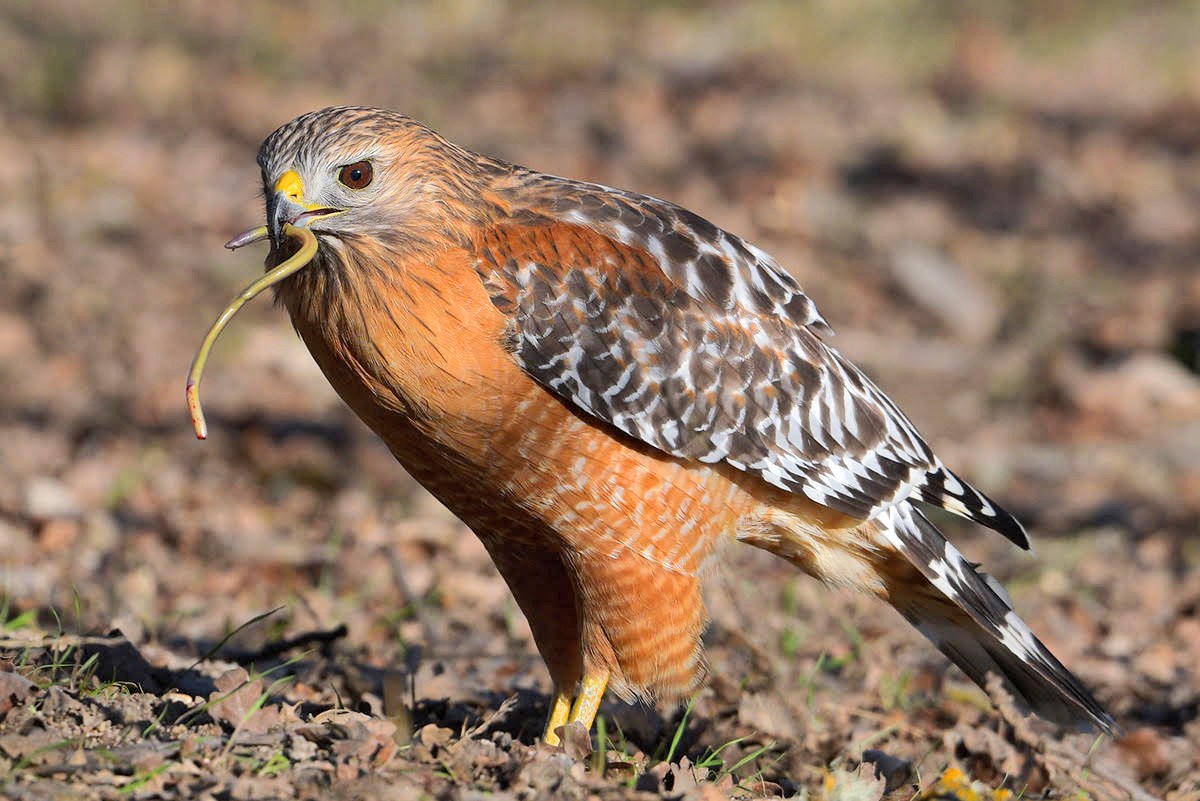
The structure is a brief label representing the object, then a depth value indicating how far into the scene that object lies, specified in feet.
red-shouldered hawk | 28.02
